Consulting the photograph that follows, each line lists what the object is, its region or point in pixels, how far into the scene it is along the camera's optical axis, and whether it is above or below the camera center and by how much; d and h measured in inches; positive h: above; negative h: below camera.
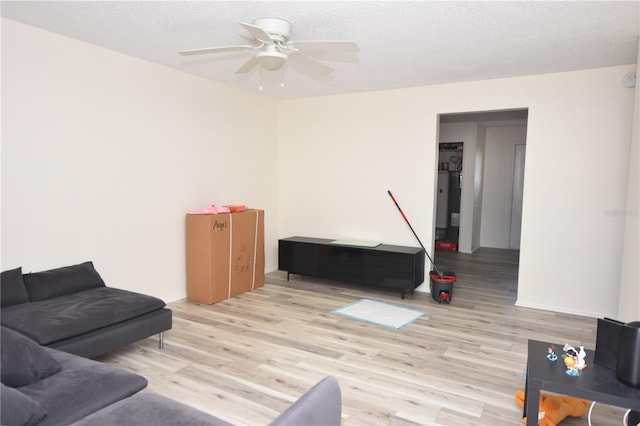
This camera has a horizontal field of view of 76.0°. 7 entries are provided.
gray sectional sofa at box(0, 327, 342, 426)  59.4 -38.1
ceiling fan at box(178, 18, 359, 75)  106.4 +39.1
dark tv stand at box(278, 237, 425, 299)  187.9 -34.8
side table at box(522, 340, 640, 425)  73.7 -35.2
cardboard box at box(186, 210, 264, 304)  174.7 -29.8
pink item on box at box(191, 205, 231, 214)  179.0 -9.9
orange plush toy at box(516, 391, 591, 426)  90.8 -48.1
